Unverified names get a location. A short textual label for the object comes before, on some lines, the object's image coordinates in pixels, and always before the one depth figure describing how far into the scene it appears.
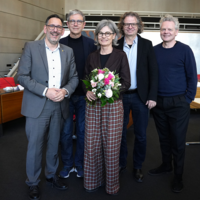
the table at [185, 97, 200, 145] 3.26
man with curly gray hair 2.34
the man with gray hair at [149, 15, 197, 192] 2.30
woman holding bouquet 2.11
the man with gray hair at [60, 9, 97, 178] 2.55
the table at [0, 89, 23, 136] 4.07
